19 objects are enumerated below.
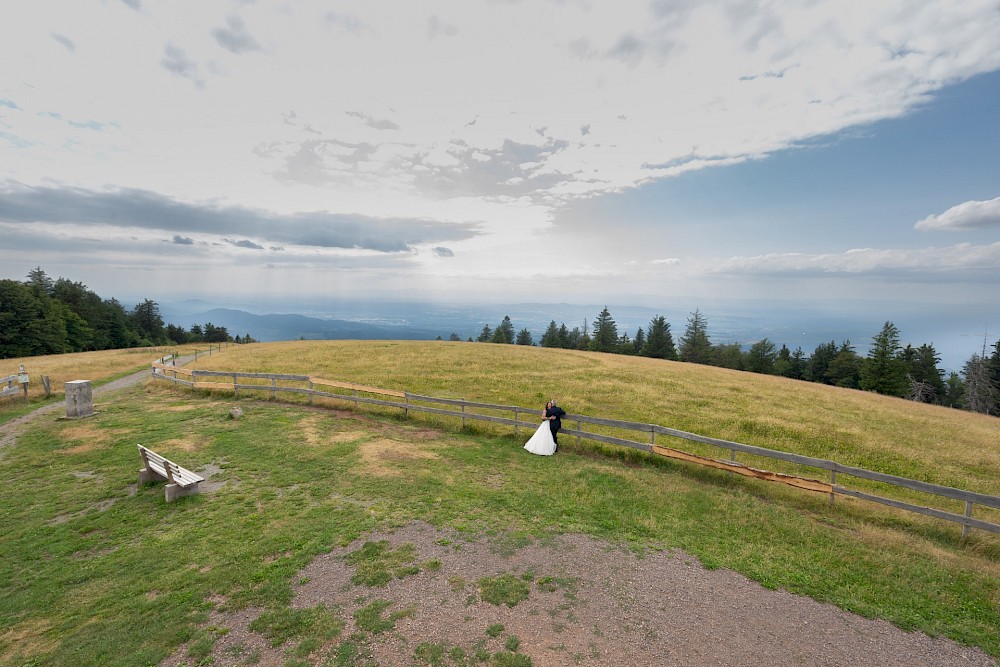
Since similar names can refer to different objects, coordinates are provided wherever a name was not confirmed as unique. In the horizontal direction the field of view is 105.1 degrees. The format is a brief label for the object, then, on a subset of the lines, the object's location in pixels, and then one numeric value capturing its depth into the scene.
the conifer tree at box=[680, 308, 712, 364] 73.31
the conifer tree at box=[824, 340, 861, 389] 65.62
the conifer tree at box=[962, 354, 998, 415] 46.41
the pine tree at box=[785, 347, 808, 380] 76.75
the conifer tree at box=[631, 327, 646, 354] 81.62
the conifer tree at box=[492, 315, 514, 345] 91.94
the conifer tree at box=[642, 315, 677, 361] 76.19
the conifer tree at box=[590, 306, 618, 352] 78.06
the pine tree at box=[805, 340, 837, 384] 74.94
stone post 15.41
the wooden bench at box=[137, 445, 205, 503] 9.16
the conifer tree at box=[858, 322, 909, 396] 52.66
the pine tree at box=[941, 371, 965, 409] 65.00
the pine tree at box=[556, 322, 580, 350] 83.44
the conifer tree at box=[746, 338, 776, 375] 77.34
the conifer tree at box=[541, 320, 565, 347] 85.03
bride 13.14
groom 13.43
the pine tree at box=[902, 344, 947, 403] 59.12
